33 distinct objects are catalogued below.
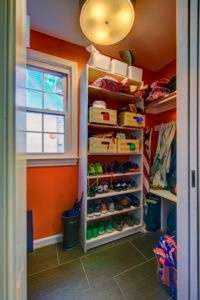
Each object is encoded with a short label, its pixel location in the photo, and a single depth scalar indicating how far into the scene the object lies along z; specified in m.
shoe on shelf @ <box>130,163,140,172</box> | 2.16
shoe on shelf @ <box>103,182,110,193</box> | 2.01
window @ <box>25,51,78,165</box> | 1.88
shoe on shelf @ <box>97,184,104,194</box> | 1.97
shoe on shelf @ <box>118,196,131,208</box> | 2.14
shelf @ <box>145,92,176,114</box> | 2.03
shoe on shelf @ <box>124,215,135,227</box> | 2.14
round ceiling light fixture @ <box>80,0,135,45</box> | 1.25
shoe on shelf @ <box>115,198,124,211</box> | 2.09
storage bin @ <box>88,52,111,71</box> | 1.82
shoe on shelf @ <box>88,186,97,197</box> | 1.85
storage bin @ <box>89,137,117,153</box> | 1.84
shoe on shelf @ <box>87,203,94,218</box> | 1.85
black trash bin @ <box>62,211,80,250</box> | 1.81
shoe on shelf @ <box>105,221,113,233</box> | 2.00
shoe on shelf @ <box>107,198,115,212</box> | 2.04
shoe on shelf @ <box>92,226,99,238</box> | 1.88
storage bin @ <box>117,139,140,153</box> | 2.02
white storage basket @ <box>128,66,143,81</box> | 2.03
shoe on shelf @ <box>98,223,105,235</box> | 1.94
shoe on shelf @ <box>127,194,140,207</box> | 2.18
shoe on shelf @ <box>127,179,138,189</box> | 2.20
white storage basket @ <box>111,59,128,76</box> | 1.94
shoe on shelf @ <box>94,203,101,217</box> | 1.90
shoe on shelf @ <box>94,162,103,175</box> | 1.93
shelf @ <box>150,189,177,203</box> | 1.79
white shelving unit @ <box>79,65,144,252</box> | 1.81
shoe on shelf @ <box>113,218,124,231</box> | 2.03
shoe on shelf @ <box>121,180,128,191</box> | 2.13
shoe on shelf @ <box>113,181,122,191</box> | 2.11
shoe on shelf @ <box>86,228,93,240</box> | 1.84
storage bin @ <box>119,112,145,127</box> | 2.00
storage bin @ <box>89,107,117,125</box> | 1.80
